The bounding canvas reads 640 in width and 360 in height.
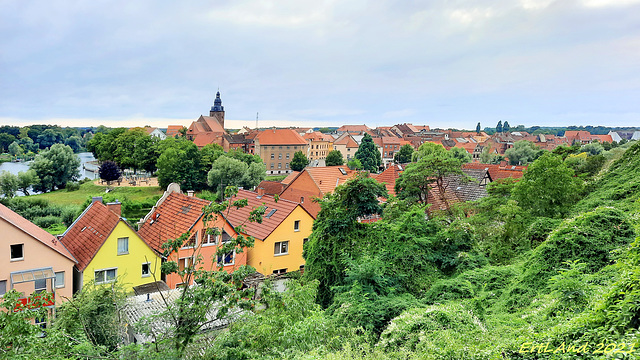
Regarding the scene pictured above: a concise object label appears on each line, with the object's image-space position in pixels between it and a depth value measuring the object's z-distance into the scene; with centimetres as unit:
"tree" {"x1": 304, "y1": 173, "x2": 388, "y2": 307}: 1508
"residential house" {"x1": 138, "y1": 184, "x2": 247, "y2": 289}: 2091
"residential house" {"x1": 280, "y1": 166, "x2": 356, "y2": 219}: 3450
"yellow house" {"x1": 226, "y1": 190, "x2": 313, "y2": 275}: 2430
